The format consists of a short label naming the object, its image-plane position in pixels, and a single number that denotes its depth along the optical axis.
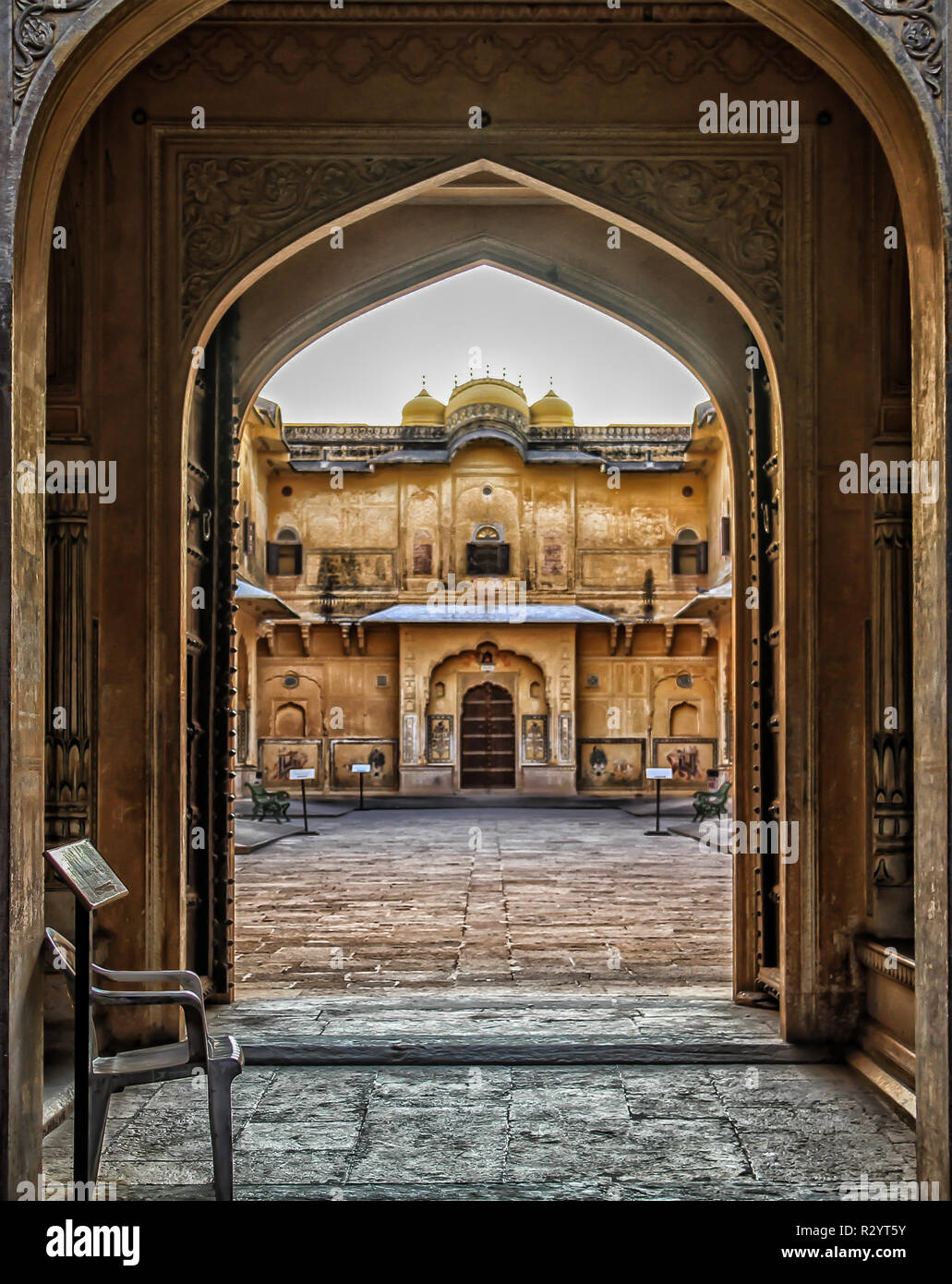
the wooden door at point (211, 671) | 5.54
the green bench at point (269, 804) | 16.67
